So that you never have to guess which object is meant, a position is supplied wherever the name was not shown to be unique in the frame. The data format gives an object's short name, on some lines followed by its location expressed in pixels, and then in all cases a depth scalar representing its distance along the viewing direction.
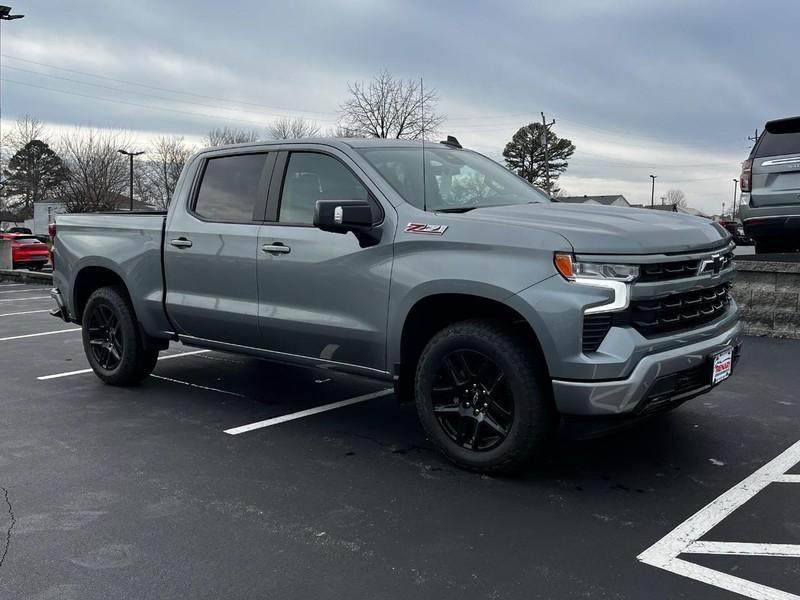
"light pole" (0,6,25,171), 20.52
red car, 25.31
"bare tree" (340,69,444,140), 54.12
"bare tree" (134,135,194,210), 68.50
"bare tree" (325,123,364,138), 55.08
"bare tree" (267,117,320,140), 62.16
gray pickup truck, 3.66
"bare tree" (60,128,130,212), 52.56
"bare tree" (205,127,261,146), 68.00
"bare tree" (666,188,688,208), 133.07
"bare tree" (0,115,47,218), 66.44
